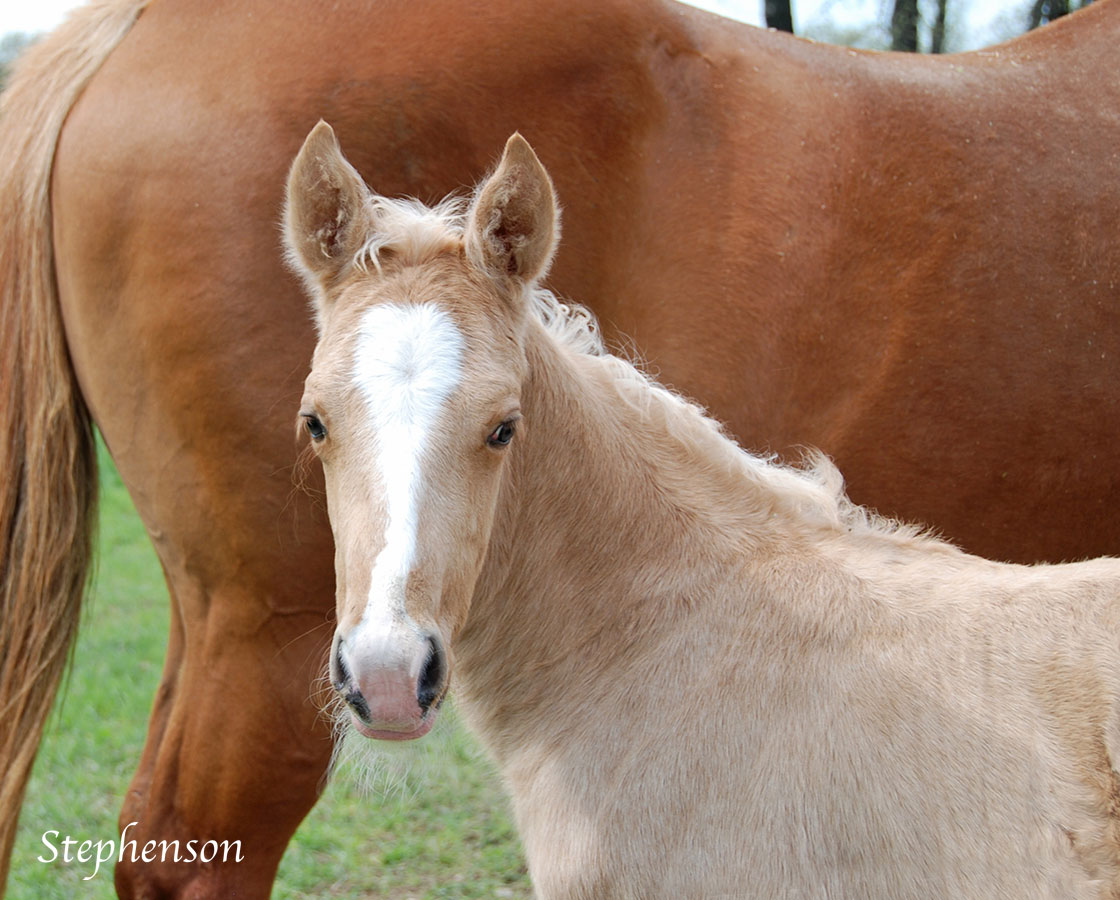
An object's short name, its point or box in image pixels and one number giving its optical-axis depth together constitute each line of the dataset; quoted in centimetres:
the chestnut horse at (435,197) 267
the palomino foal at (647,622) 190
